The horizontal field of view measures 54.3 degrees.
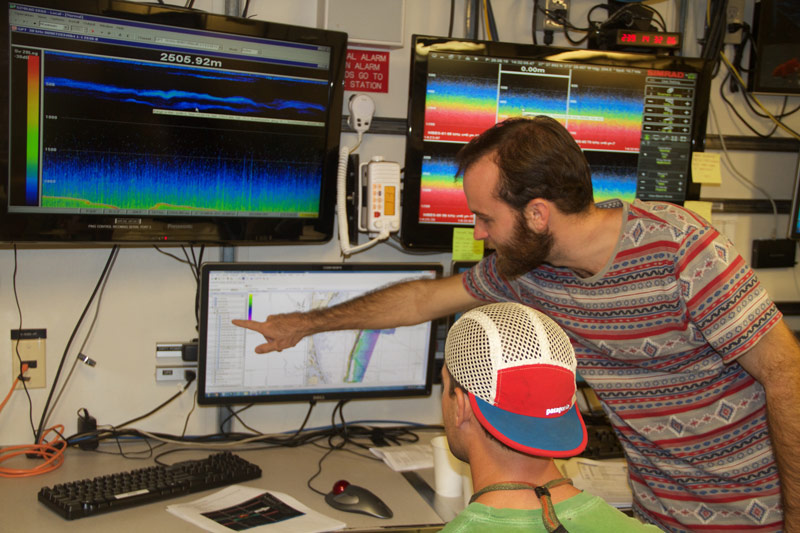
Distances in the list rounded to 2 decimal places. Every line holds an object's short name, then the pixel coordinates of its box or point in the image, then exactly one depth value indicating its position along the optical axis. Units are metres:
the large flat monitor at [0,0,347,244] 1.80
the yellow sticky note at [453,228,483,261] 2.33
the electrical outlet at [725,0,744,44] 2.54
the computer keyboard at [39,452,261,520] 1.72
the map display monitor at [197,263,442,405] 2.09
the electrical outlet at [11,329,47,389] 2.07
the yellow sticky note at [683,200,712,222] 2.52
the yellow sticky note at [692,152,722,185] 2.49
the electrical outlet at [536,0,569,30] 2.42
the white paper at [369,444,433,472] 2.12
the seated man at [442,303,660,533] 1.14
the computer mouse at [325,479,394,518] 1.81
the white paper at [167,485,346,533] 1.69
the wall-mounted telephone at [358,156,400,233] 2.23
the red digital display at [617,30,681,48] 2.38
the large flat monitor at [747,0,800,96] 2.50
